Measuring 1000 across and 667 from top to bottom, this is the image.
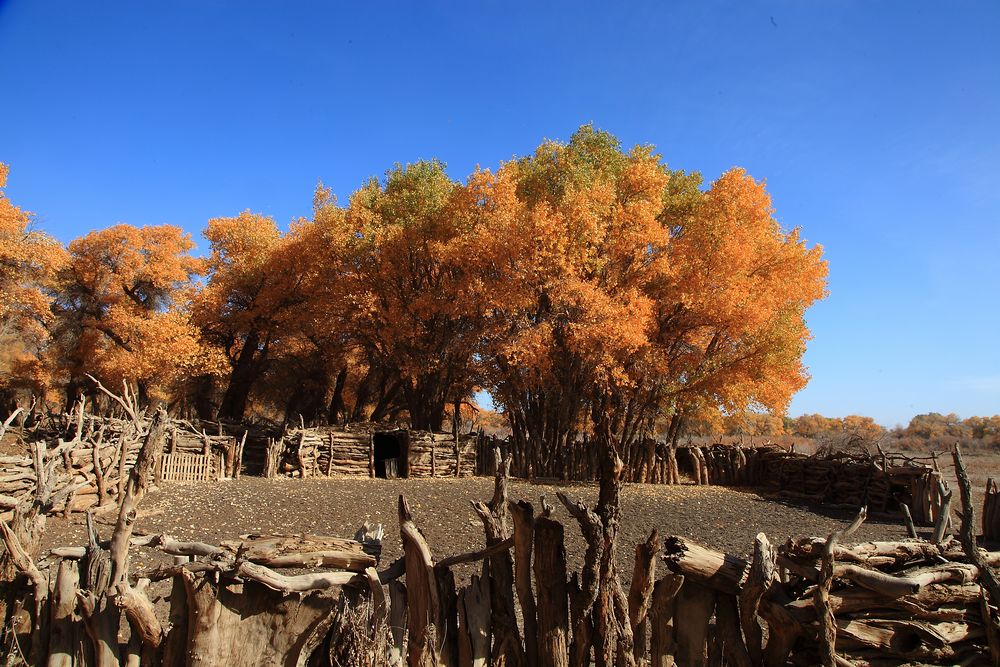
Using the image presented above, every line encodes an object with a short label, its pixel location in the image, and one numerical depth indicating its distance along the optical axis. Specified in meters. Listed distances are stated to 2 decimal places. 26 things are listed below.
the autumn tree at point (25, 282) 24.45
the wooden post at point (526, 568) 4.34
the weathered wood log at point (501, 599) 4.51
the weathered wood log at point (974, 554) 4.44
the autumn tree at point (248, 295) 27.44
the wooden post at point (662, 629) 4.40
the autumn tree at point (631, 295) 19.88
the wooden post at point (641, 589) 4.27
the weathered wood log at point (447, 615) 4.45
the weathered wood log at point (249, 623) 4.11
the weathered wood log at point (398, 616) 4.43
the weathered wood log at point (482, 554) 4.46
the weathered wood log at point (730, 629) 4.36
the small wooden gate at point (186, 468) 16.95
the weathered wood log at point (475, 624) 4.44
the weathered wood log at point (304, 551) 4.25
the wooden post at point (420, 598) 4.29
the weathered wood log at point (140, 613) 4.20
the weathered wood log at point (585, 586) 4.08
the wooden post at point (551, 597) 4.31
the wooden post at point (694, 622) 4.37
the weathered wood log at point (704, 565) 4.14
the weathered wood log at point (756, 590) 3.99
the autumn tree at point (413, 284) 23.34
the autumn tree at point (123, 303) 25.98
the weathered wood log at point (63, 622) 4.60
